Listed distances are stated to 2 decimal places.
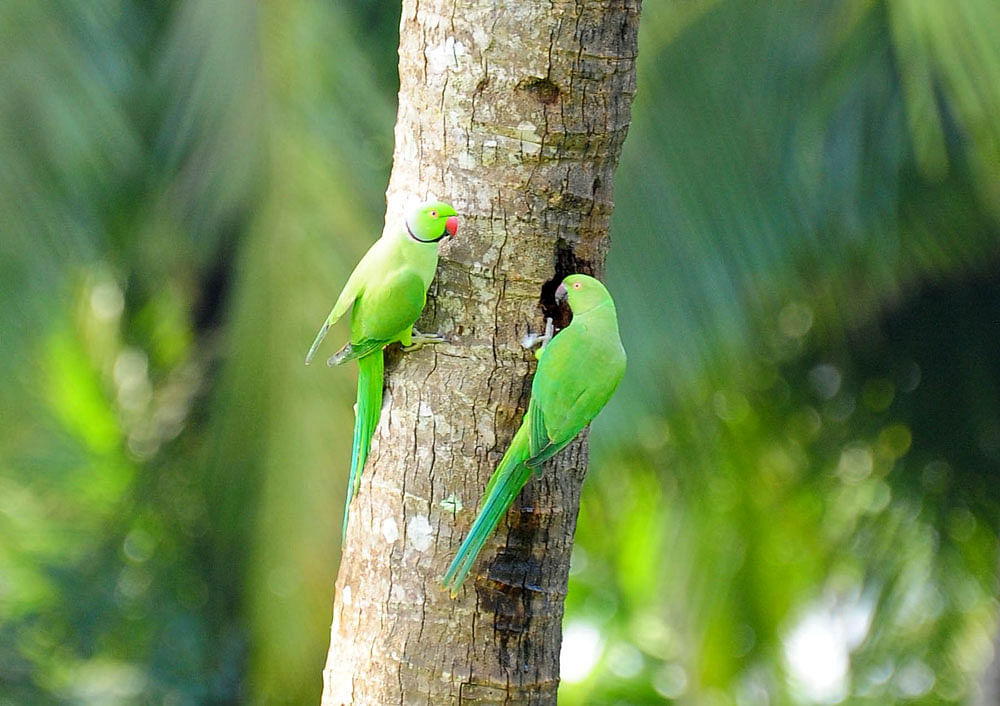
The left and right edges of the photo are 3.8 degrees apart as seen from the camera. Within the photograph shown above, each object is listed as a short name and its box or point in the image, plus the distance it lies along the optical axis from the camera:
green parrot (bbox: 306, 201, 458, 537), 15.00
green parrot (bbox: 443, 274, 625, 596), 14.98
